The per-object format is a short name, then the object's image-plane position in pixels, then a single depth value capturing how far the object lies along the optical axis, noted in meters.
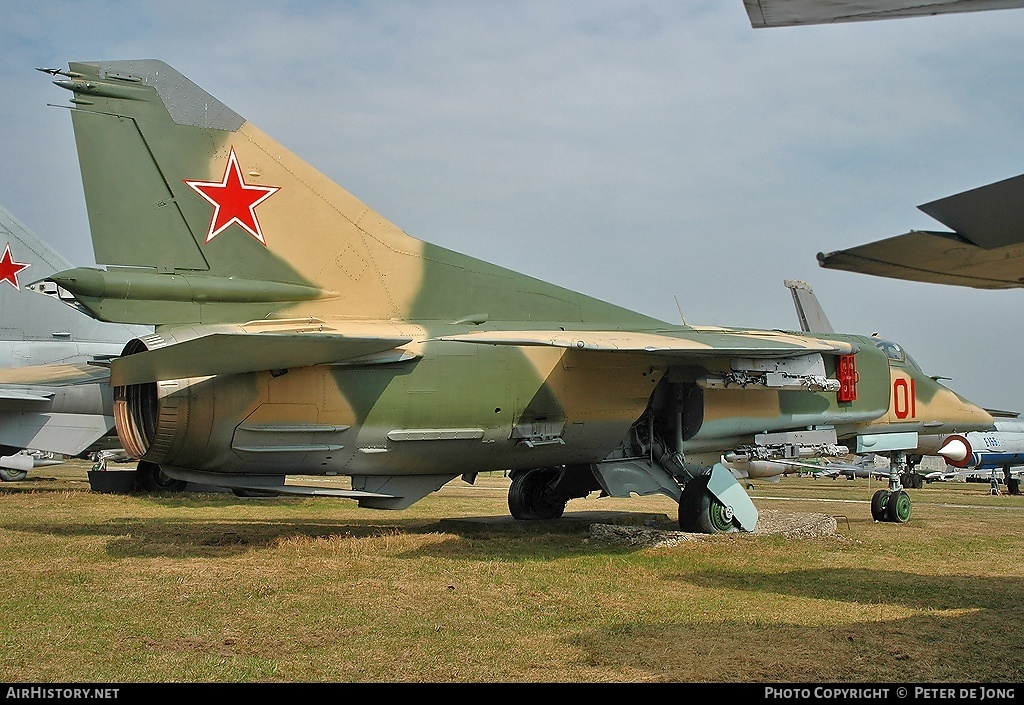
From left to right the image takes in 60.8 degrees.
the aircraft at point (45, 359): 15.27
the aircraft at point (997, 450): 31.20
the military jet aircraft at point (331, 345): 8.06
